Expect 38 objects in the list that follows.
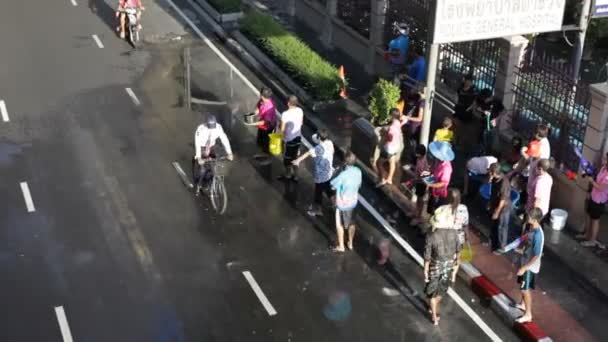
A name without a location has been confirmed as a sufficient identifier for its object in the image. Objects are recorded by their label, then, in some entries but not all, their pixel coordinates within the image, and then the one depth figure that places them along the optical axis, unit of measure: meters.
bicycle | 16.25
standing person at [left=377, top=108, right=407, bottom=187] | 16.28
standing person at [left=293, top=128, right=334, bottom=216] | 15.59
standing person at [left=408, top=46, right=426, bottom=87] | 19.91
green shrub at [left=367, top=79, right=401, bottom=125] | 17.50
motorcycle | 24.67
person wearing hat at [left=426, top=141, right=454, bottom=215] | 14.95
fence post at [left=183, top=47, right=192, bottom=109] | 21.19
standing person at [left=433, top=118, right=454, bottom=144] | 16.23
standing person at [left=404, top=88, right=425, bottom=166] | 17.53
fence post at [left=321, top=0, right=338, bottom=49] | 25.53
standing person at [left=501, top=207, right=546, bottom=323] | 12.22
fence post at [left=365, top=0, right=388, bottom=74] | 22.78
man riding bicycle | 16.16
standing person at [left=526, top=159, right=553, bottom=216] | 14.21
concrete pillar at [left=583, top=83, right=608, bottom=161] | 14.82
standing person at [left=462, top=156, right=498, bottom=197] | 16.14
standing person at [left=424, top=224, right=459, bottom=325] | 12.41
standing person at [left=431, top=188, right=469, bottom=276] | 12.45
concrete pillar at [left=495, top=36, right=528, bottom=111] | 17.39
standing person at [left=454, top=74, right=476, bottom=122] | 17.95
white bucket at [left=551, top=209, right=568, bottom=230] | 15.59
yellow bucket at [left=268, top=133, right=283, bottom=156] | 18.16
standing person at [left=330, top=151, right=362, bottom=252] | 14.12
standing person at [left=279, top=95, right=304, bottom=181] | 17.09
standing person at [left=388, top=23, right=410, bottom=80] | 21.25
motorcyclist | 24.64
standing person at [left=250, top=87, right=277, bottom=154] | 18.00
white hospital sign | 14.91
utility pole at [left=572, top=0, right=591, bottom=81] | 18.44
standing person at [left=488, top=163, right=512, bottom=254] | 14.24
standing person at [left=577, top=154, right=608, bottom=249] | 14.51
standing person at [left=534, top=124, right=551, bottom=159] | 15.12
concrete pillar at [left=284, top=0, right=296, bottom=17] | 28.47
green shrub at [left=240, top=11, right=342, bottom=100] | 21.12
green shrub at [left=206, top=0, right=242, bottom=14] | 27.34
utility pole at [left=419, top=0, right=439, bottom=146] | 14.95
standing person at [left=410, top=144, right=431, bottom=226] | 15.51
